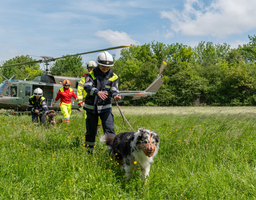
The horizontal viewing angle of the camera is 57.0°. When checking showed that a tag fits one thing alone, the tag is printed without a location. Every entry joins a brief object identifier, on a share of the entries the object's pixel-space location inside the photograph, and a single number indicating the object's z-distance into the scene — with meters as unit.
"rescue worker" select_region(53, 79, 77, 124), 10.40
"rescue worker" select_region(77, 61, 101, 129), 7.48
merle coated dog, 3.73
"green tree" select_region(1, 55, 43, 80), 57.53
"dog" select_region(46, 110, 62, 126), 8.70
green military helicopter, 14.41
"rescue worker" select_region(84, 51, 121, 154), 5.17
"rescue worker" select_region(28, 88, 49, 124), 9.38
